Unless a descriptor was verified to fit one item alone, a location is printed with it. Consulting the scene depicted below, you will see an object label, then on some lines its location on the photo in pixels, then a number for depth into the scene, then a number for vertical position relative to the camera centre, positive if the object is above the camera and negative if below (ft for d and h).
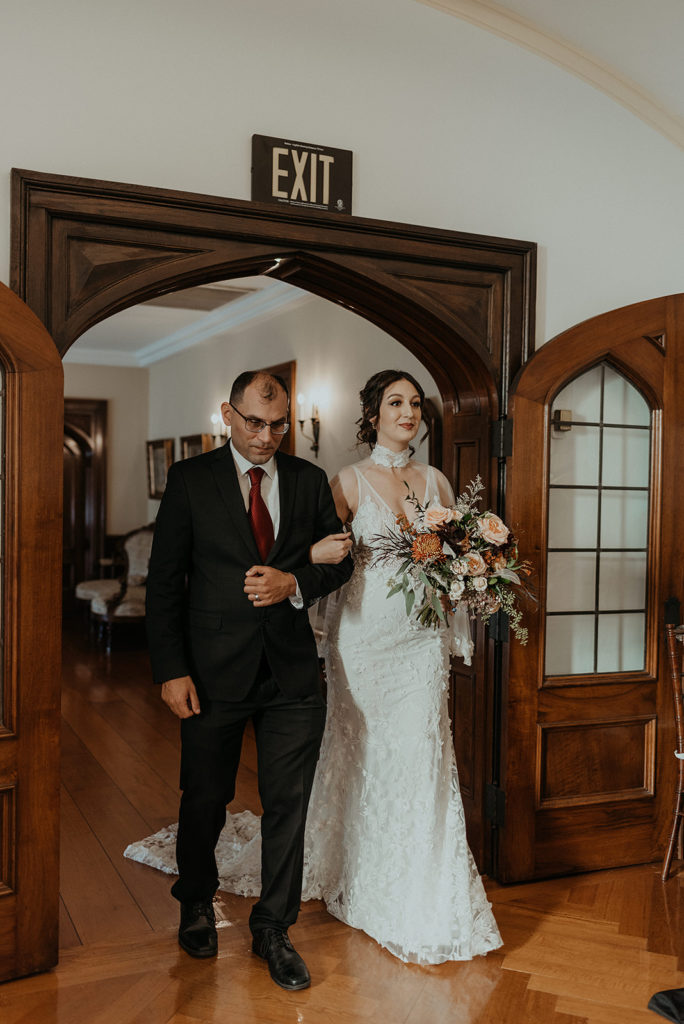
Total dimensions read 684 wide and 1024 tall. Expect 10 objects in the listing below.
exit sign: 11.01 +3.99
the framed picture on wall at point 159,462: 34.78 +1.32
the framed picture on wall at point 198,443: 29.81 +1.80
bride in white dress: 10.48 -3.11
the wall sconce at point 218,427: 29.10 +2.24
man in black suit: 9.78 -1.58
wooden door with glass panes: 12.52 -1.30
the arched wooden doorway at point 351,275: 10.12 +2.79
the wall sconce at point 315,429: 22.98 +1.74
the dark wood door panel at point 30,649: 9.68 -1.69
